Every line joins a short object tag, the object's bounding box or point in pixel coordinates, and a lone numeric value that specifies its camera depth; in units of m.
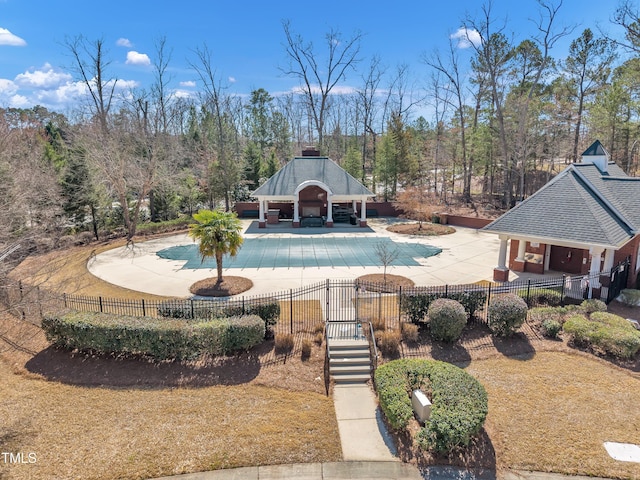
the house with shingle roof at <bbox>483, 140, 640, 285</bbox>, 15.44
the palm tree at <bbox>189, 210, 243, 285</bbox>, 15.23
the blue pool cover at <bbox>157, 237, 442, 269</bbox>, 20.59
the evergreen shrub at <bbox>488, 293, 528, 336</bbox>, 11.92
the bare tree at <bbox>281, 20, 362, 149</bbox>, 43.40
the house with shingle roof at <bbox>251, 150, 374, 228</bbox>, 31.36
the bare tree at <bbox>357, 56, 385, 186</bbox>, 50.31
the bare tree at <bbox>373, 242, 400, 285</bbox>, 17.12
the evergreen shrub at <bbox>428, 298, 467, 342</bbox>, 11.62
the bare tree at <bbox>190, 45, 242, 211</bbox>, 37.94
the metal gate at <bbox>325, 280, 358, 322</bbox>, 12.88
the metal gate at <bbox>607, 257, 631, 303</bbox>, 15.36
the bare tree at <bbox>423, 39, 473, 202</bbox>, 40.62
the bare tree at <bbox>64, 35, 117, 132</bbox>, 31.58
